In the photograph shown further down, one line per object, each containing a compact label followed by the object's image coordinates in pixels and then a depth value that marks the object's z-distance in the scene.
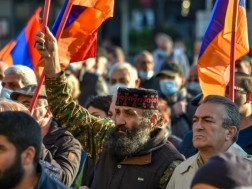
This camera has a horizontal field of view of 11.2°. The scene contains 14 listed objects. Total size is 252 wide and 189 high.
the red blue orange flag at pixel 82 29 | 10.31
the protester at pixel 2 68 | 13.76
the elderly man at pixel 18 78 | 12.06
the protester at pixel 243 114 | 10.07
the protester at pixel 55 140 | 9.79
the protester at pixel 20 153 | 6.80
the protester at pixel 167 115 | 11.70
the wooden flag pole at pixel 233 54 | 9.72
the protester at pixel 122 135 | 8.72
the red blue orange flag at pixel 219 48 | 10.51
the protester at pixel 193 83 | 16.86
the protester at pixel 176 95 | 14.43
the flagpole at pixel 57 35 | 9.84
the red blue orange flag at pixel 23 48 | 14.31
